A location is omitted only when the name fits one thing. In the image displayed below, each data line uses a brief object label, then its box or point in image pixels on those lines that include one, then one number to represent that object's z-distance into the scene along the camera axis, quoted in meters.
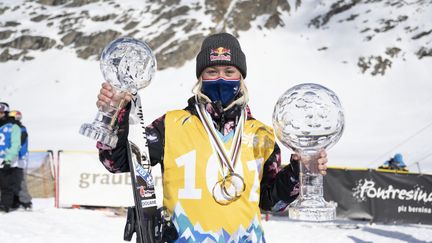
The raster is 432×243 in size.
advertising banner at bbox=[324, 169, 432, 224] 10.88
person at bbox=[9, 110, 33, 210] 10.22
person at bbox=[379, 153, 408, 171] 11.98
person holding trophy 2.52
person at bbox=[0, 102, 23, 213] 10.00
